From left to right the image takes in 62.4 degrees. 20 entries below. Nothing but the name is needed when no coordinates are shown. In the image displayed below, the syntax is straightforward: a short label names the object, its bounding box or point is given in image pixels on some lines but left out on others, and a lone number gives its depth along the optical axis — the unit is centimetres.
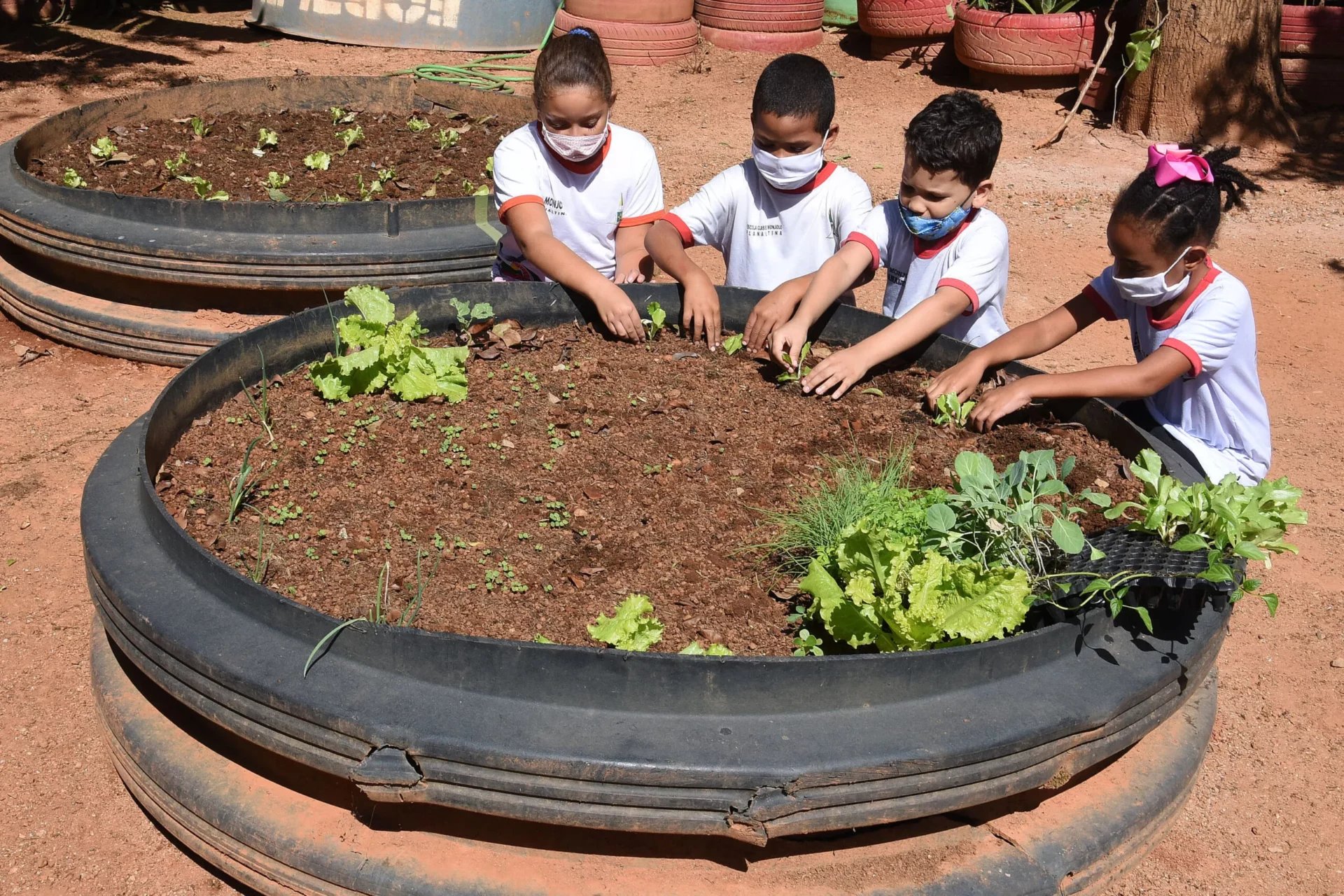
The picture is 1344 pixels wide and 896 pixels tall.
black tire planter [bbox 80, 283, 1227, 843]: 184
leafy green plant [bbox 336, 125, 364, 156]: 575
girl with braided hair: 295
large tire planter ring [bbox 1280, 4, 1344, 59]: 855
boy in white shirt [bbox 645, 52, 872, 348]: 346
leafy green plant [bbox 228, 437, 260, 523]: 258
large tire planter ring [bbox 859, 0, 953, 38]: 962
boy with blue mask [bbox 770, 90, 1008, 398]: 323
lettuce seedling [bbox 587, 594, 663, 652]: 220
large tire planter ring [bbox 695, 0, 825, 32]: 1027
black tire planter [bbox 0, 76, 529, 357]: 432
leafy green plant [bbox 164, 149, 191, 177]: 532
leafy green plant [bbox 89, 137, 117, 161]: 546
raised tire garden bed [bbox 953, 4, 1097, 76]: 873
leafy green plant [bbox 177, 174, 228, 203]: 503
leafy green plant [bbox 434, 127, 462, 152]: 580
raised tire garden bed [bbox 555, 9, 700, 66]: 993
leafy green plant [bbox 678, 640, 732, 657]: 219
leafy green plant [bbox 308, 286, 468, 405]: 308
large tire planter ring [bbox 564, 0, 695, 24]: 995
